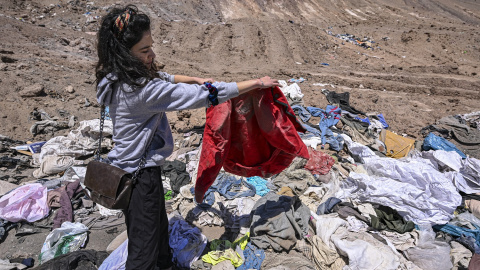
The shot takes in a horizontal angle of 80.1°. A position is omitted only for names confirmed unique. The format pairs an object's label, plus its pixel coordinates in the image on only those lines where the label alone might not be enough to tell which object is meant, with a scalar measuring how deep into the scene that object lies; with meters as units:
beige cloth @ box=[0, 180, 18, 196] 3.37
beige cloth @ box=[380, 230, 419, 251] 2.87
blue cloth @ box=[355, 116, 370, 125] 5.35
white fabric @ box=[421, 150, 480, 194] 3.61
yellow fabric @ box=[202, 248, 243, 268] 2.61
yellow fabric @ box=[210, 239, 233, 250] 2.78
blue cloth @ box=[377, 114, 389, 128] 5.61
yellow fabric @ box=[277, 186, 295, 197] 3.44
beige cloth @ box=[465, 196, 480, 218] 3.28
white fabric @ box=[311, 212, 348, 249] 2.77
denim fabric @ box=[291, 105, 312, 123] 5.54
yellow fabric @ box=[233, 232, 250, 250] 2.80
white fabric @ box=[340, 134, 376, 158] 4.42
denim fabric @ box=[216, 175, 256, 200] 3.50
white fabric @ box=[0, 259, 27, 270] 2.47
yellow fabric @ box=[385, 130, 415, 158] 4.60
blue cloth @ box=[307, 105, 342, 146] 5.00
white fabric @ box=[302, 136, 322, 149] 4.68
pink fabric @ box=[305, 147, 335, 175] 4.00
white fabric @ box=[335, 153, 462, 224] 3.11
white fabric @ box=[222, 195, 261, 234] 3.04
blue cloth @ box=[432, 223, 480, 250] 2.93
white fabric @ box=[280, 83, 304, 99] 6.02
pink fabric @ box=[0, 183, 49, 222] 3.03
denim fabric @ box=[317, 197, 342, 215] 3.23
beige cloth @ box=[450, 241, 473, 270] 2.69
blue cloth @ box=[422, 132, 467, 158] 4.68
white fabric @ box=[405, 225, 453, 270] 2.65
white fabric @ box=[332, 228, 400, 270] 2.50
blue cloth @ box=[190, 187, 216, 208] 3.28
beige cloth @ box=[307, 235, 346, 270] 2.60
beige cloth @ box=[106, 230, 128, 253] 2.73
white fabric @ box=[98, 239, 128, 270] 2.39
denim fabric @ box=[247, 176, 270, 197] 3.60
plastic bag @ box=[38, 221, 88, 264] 2.66
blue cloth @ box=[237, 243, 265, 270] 2.59
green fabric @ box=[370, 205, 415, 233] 3.01
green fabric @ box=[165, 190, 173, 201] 3.54
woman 1.46
